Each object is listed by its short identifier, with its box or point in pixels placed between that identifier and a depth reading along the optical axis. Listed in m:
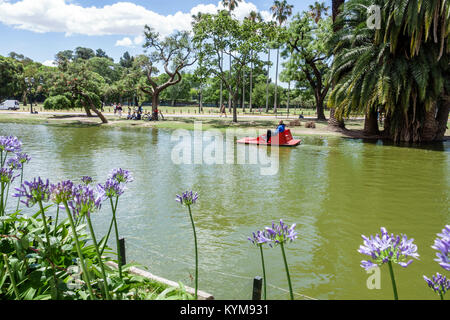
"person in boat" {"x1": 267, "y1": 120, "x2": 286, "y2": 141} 19.69
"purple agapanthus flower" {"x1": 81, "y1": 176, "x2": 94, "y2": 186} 3.49
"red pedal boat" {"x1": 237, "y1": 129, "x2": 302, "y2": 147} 19.83
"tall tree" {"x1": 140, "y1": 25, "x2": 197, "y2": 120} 37.84
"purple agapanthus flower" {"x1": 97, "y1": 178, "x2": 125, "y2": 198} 2.84
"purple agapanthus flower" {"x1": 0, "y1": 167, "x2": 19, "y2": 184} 3.38
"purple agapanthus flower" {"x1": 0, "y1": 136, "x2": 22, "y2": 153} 4.02
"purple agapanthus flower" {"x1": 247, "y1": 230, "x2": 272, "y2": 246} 2.33
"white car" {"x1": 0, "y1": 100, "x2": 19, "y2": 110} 58.55
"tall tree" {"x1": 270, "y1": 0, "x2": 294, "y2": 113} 56.56
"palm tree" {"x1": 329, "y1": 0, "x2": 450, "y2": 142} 19.39
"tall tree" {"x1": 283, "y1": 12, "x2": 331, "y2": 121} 36.28
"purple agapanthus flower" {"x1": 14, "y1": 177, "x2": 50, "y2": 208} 2.40
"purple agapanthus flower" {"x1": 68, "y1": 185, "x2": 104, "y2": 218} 2.29
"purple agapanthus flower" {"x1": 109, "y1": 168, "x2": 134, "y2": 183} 3.16
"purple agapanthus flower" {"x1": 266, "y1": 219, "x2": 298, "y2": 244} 2.33
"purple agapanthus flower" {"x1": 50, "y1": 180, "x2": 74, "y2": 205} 2.22
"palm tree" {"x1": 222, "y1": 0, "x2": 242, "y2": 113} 53.84
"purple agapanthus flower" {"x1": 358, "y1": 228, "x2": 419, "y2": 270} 1.91
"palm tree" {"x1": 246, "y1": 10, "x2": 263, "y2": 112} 56.31
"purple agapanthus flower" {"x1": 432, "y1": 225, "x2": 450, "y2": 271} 1.70
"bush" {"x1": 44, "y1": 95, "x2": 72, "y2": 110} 40.06
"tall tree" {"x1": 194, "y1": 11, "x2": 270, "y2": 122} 33.03
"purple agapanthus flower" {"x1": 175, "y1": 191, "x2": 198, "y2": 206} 3.02
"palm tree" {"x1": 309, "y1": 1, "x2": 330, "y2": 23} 50.00
